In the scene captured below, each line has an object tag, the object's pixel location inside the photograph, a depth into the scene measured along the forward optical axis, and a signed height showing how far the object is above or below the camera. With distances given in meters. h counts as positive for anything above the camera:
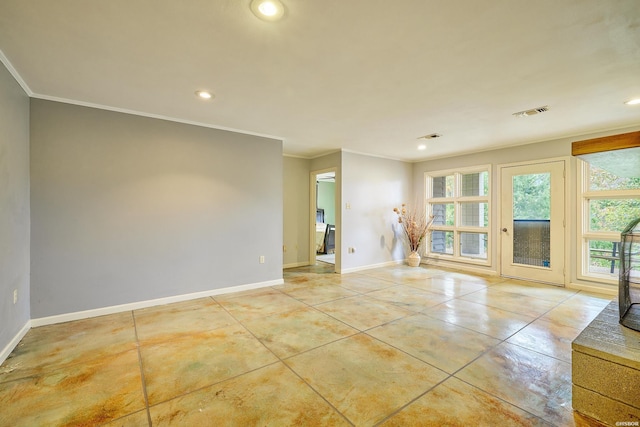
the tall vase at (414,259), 6.06 -1.00
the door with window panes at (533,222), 4.52 -0.13
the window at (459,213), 5.53 +0.02
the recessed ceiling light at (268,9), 1.60 +1.22
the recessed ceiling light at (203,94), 2.83 +1.24
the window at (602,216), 3.96 -0.03
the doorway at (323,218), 6.11 -0.15
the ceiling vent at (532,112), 3.21 +1.23
